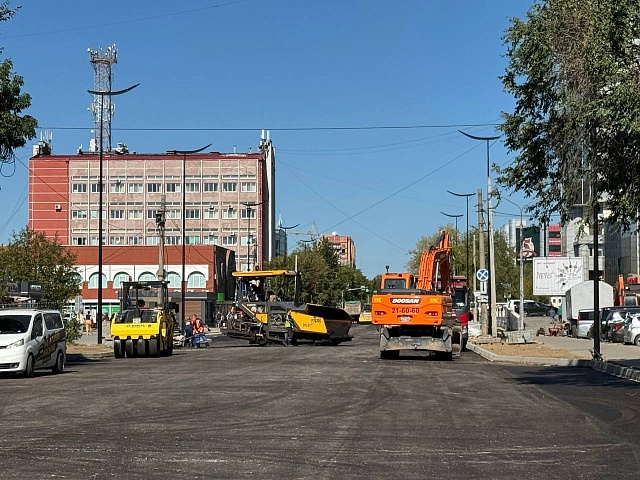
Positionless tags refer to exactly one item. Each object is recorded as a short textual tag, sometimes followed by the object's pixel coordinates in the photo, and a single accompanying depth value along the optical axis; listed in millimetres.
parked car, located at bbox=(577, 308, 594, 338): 57562
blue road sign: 53219
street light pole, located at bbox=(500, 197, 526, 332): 49972
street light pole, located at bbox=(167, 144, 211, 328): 69562
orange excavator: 33156
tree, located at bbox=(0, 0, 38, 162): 28953
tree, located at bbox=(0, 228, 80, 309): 49031
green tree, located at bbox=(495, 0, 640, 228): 18500
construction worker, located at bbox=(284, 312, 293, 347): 48062
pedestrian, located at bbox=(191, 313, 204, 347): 51875
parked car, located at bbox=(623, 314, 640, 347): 44938
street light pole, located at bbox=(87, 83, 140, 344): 48906
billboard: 67875
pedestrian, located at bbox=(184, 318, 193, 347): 51416
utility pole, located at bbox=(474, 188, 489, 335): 58938
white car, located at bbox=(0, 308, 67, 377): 27125
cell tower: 127000
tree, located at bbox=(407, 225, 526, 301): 120312
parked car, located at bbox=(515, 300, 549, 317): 100062
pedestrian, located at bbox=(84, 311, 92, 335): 80500
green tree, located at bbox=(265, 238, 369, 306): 122062
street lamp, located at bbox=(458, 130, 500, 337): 53188
